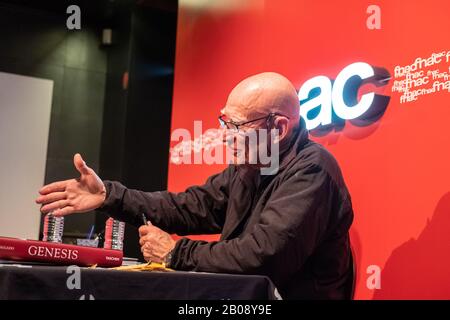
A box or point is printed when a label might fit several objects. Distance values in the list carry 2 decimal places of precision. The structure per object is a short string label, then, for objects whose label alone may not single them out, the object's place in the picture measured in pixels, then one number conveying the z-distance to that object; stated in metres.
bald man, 1.60
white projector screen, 5.17
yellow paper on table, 1.45
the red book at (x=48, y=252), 1.34
